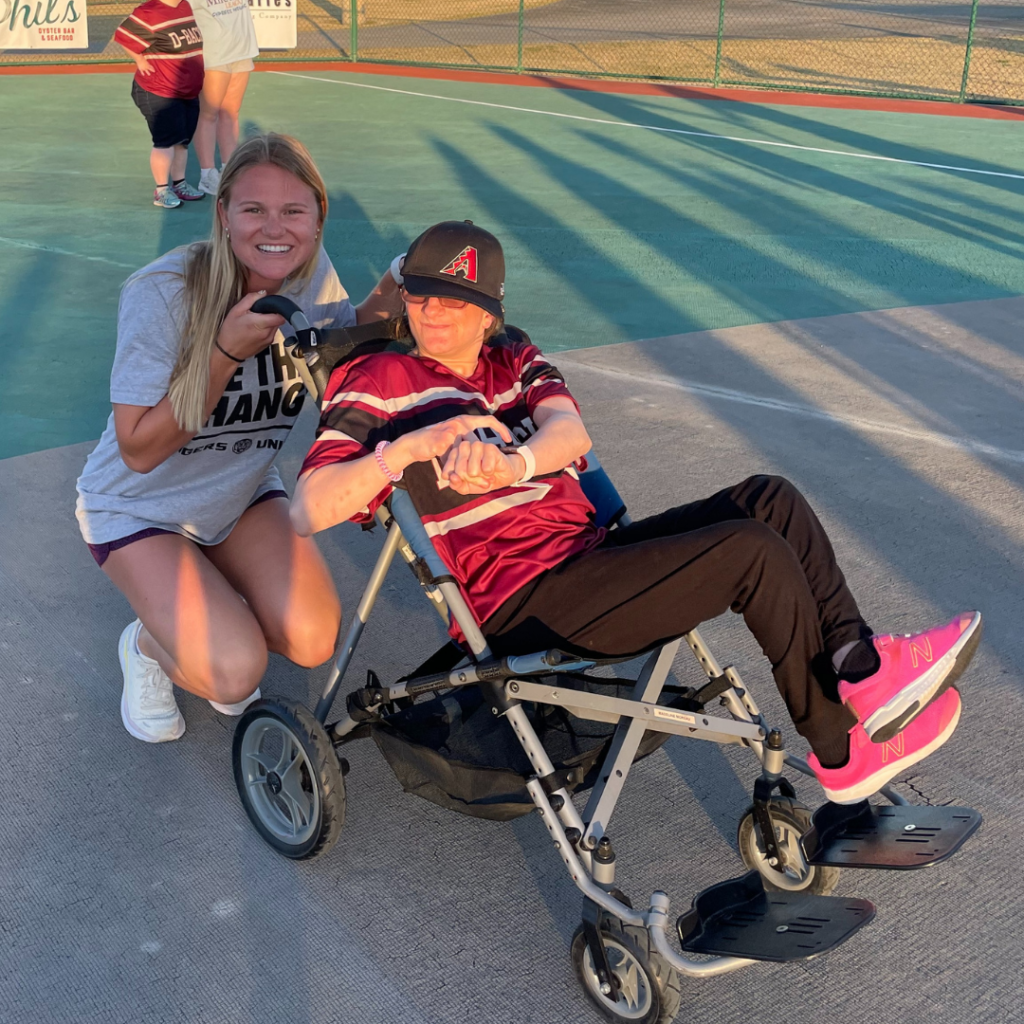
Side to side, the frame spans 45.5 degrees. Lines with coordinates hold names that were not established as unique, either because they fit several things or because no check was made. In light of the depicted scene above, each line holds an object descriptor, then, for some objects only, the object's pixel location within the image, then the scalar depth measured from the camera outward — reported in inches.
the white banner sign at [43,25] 631.8
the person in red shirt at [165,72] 348.8
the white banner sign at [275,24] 666.8
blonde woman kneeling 122.5
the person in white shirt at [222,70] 352.2
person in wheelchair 97.0
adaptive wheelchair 96.0
